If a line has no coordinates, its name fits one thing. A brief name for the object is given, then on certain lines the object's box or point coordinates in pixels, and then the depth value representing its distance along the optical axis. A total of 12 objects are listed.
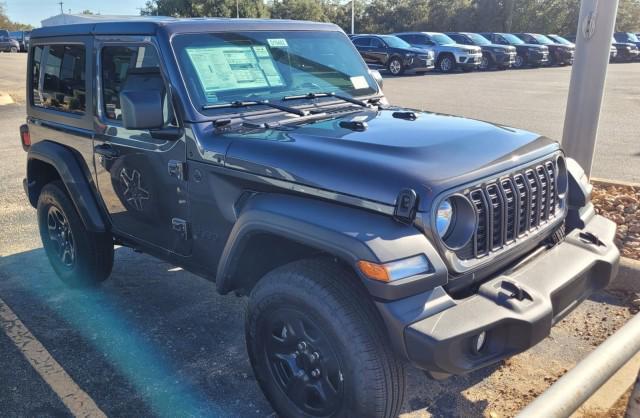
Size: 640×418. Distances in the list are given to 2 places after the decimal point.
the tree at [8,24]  82.31
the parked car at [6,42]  43.56
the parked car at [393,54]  23.31
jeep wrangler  2.39
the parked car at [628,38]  33.35
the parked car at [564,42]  30.39
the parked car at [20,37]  44.92
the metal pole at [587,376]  1.46
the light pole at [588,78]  5.21
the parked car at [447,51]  24.95
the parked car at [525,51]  28.19
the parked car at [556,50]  29.23
